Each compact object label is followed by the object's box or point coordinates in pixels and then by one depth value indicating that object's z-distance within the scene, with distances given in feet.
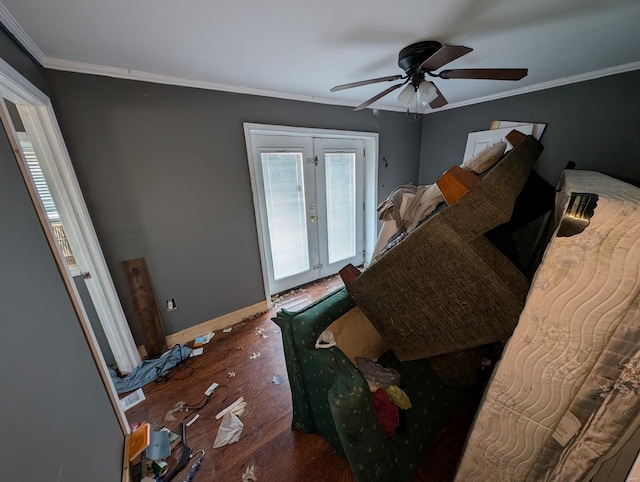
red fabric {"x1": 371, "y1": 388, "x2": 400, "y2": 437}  3.39
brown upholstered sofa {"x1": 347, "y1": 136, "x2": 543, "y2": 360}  2.51
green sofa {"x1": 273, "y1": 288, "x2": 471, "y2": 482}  2.90
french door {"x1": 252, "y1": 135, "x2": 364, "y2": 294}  7.91
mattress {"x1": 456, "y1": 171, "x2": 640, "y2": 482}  1.81
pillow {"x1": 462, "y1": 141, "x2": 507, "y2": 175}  3.48
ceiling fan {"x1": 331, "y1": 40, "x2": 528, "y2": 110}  4.02
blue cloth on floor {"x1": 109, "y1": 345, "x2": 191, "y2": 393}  5.66
